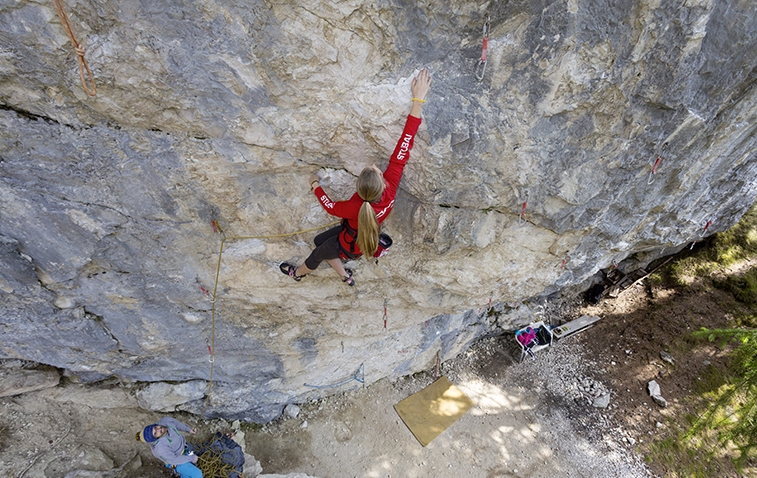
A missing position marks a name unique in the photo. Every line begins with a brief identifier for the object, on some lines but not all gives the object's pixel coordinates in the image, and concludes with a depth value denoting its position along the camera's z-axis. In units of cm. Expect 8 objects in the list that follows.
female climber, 261
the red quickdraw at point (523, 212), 328
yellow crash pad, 609
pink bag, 724
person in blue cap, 422
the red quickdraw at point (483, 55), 247
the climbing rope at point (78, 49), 217
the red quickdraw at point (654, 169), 329
